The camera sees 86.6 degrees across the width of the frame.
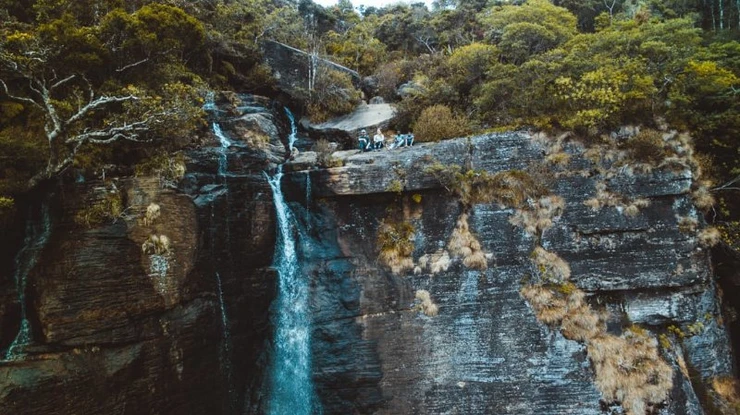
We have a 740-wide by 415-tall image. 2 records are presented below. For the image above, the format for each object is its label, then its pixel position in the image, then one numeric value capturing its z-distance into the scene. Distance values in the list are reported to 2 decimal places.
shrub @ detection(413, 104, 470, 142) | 14.66
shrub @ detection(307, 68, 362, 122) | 18.23
